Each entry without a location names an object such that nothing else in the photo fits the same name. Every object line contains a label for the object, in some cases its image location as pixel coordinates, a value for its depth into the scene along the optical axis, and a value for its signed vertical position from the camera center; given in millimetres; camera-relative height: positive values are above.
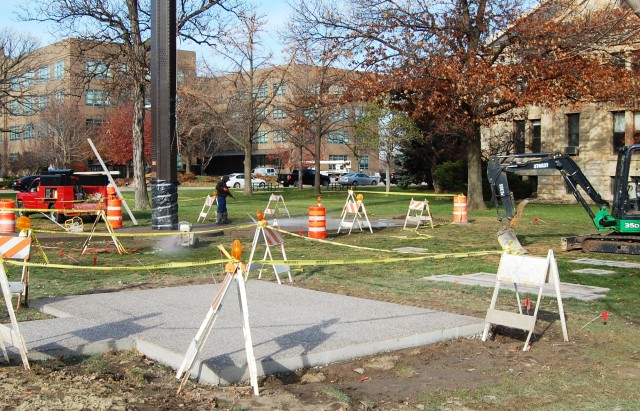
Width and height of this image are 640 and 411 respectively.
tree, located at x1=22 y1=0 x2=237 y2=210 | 29391 +5335
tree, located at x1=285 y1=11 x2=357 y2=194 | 30269 +4089
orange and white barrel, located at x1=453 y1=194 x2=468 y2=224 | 24019 -1387
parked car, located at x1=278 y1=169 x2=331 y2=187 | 68812 -1097
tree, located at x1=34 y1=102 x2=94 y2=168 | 65625 +3083
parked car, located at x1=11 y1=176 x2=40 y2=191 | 46094 -1034
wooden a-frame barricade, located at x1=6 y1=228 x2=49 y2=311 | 8844 -1488
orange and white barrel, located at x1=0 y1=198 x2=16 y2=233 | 20312 -1501
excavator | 16203 -621
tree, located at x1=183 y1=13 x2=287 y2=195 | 48094 +4860
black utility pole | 17906 +1361
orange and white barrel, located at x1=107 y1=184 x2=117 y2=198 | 24822 -854
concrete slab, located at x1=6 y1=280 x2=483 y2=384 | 6914 -1820
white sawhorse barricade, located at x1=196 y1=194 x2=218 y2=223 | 24359 -1177
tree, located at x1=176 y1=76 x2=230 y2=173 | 51312 +3521
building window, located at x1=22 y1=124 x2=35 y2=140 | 72975 +3619
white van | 80625 -389
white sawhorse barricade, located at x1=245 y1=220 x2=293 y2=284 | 11425 -1147
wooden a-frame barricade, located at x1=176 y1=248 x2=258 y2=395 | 6129 -1396
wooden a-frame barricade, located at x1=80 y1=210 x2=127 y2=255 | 15422 -1731
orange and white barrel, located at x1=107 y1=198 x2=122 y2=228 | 21750 -1382
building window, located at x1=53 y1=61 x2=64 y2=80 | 69812 +9498
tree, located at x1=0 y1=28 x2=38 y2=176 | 43969 +6708
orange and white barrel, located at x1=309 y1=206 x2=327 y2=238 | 18364 -1370
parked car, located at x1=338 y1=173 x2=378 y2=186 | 71694 -1247
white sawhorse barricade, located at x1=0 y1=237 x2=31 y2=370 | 6637 -1563
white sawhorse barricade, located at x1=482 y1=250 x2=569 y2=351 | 7770 -1212
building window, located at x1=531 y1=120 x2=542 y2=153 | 41719 +1851
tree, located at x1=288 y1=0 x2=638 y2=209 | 26672 +3972
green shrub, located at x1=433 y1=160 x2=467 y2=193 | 43966 -577
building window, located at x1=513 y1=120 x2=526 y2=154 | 42500 +1821
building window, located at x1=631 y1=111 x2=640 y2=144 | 36156 +2171
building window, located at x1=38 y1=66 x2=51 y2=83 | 71525 +9850
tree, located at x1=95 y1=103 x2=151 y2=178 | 70625 +3086
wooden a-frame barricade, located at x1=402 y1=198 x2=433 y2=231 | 21547 -1479
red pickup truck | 24453 -978
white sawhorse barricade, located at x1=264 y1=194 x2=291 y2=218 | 23766 -1778
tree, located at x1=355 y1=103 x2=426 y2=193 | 47469 +2634
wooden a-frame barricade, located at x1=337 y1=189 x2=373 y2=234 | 20297 -1202
